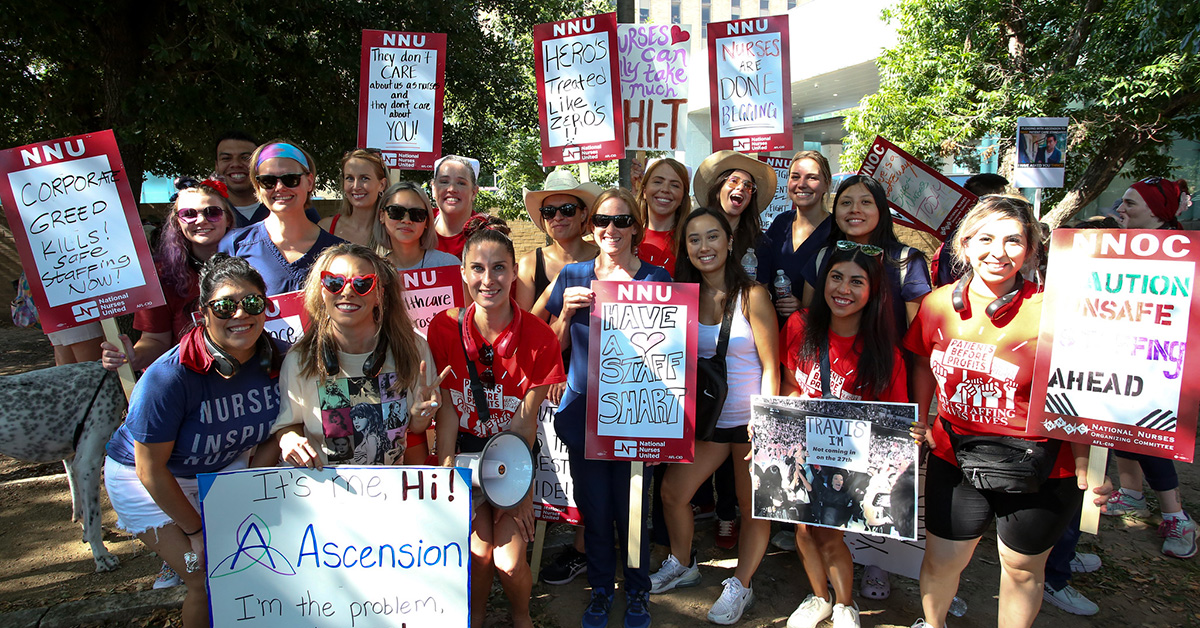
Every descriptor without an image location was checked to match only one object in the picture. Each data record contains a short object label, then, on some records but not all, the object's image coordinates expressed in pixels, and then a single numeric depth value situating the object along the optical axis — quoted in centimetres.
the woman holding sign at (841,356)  306
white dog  355
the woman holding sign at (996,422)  272
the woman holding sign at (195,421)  256
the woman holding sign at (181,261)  338
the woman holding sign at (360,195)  409
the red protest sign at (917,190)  463
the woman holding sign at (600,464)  332
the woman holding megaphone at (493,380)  304
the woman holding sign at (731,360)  330
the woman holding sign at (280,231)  350
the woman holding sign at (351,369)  277
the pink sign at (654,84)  512
